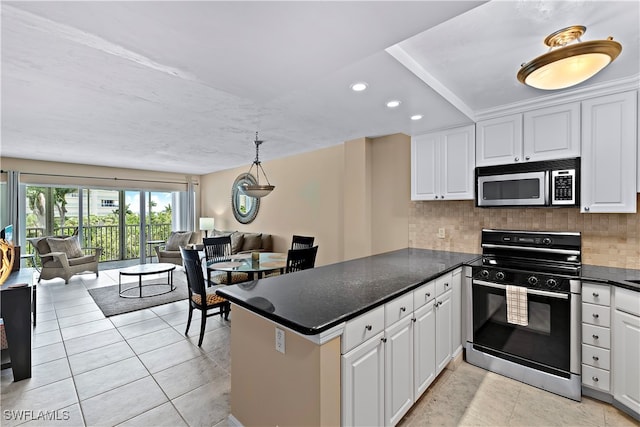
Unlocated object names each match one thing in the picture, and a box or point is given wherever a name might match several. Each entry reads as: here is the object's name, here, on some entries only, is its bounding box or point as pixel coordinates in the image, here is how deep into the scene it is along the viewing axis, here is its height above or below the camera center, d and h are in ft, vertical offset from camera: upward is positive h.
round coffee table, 14.74 -3.09
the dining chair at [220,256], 12.62 -2.26
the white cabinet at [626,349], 6.24 -3.08
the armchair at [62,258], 17.17 -2.88
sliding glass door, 20.76 -0.40
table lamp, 23.80 -1.03
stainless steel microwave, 8.00 +0.79
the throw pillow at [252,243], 18.88 -2.07
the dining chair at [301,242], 14.23 -1.56
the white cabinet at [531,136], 8.08 +2.25
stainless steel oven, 7.13 -2.74
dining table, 11.12 -2.20
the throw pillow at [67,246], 17.74 -2.11
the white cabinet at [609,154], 7.26 +1.48
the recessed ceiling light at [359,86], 7.05 +3.11
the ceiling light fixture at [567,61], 4.51 +2.49
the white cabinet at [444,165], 9.91 +1.68
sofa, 19.03 -2.26
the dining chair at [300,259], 10.48 -1.80
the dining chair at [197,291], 9.91 -2.83
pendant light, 13.34 +1.03
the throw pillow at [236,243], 19.10 -2.10
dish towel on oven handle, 7.54 -2.50
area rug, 13.39 -4.44
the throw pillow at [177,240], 22.13 -2.20
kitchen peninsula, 4.35 -2.09
